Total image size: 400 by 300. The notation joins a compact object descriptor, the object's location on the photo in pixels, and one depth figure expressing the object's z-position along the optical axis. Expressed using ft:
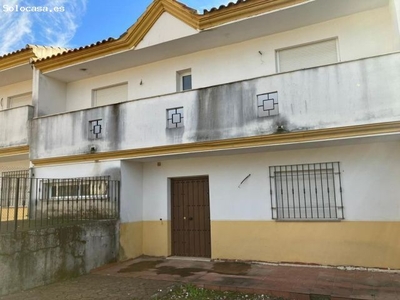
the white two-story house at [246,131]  24.61
